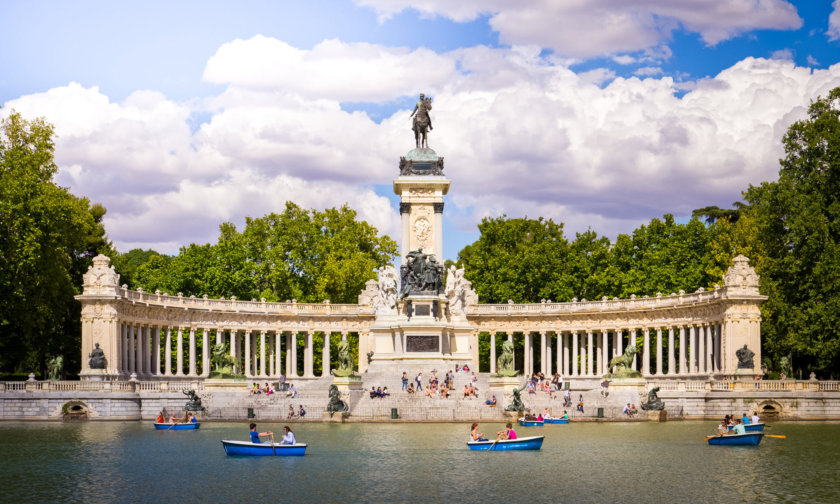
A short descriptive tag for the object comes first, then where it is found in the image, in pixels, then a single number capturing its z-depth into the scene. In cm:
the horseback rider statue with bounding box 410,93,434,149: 8475
